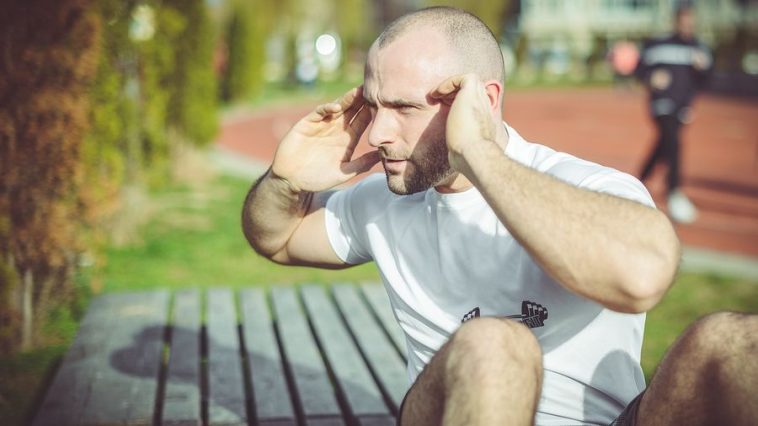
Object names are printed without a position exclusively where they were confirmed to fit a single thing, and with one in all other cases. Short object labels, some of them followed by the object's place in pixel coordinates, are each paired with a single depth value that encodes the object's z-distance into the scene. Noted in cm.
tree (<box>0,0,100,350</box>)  420
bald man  183
